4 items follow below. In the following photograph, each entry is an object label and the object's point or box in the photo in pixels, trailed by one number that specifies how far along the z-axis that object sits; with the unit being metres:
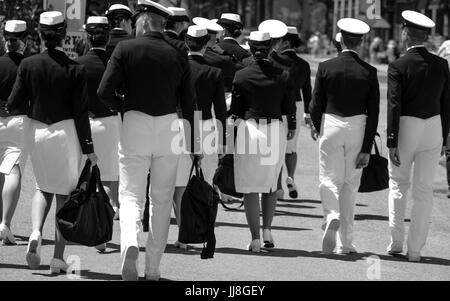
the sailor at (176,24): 12.21
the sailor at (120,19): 12.64
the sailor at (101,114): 11.27
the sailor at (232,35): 13.98
